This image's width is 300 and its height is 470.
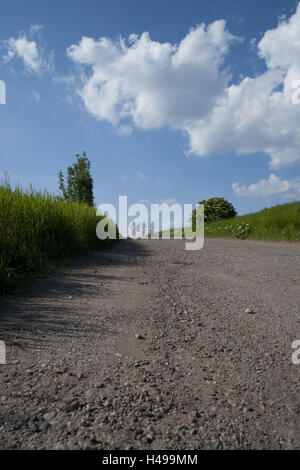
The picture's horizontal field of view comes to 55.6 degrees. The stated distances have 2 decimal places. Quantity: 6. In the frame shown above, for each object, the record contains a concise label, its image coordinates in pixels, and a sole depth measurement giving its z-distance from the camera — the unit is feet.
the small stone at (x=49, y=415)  4.41
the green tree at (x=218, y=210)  66.54
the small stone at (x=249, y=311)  9.26
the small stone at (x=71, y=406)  4.59
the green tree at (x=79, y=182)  57.52
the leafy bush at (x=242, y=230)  44.42
